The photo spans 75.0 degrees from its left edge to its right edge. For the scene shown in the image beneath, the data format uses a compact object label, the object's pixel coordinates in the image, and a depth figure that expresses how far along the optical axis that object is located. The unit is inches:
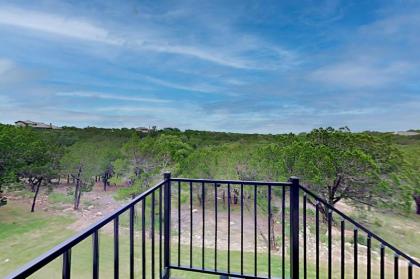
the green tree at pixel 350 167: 261.9
